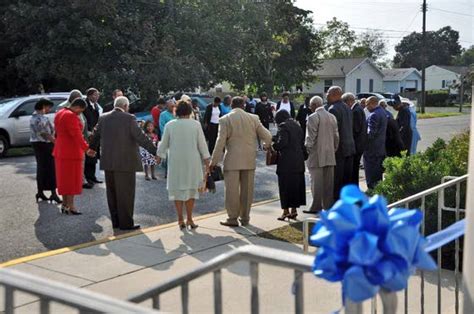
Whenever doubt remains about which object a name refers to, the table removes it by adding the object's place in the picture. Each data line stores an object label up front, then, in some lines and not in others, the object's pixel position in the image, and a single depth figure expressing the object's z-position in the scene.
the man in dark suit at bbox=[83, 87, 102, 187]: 11.78
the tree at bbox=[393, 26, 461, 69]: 112.94
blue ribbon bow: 1.97
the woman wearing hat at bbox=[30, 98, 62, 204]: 10.08
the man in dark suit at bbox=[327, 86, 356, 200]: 9.62
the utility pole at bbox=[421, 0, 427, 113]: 46.06
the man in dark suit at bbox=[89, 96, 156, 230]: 8.31
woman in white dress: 8.23
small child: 12.64
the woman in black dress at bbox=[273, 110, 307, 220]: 8.84
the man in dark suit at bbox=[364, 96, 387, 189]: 10.41
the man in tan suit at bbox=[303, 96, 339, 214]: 9.19
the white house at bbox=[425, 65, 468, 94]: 93.94
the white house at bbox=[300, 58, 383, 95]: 68.12
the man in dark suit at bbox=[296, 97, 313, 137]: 16.56
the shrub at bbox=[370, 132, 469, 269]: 6.57
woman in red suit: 9.02
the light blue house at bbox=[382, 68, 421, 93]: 83.31
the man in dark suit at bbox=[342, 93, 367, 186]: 10.26
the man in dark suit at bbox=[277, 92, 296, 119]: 17.94
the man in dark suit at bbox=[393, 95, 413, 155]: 12.27
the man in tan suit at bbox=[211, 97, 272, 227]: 8.58
